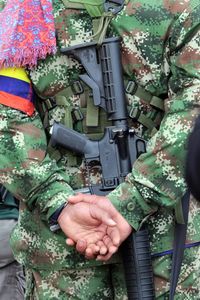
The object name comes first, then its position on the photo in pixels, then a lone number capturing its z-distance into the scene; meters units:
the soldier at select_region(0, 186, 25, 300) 3.76
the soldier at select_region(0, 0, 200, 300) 2.93
